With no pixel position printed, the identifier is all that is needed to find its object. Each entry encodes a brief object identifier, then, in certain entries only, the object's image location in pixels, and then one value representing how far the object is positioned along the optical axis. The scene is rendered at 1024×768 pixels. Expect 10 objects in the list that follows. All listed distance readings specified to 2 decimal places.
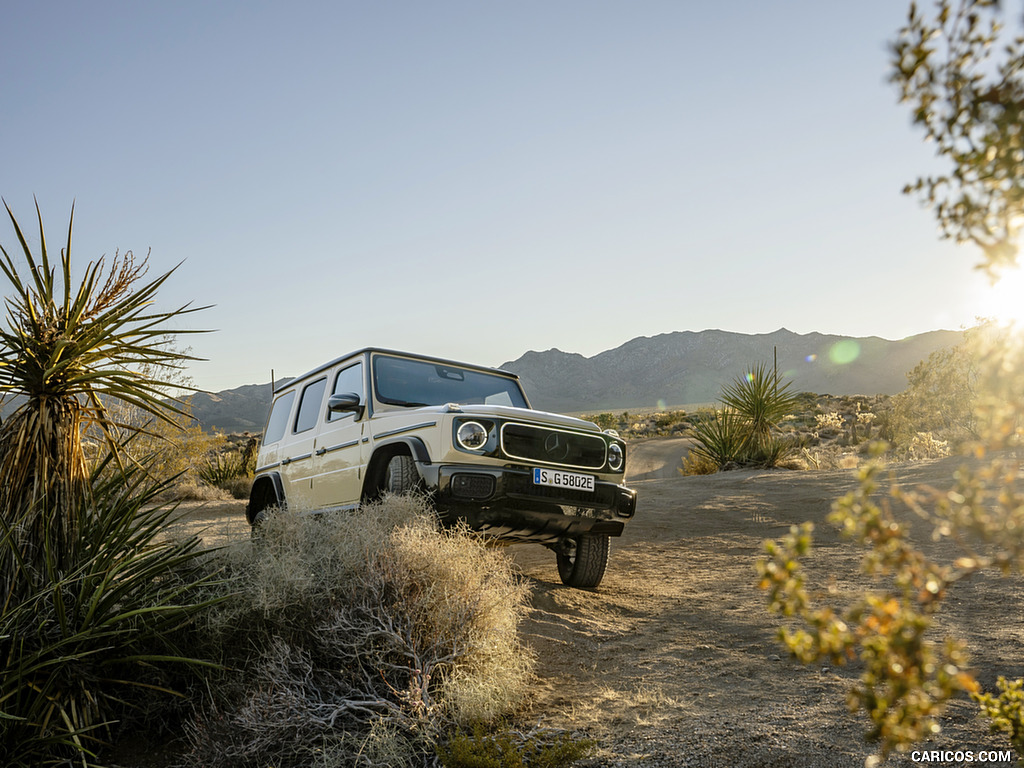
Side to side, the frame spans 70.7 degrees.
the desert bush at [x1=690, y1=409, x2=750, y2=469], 16.22
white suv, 5.31
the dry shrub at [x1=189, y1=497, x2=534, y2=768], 3.35
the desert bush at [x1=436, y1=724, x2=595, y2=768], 3.00
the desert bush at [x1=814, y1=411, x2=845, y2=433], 21.65
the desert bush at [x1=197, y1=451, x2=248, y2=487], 18.98
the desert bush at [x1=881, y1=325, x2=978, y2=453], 17.55
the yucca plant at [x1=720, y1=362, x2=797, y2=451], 15.93
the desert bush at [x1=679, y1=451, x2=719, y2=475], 16.69
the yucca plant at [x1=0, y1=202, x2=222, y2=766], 3.58
